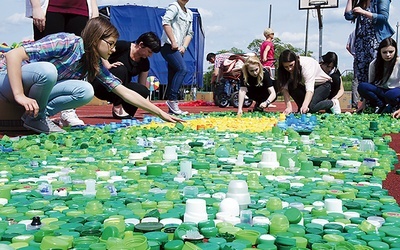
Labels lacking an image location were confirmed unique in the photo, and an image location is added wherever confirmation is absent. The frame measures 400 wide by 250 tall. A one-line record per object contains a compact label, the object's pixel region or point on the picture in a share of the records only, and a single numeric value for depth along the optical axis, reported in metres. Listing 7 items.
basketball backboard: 16.30
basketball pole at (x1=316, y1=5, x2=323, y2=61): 16.17
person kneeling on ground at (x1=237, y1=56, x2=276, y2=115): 5.80
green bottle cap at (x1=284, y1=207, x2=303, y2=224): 1.36
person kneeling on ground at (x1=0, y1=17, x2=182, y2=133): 3.10
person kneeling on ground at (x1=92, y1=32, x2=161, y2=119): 5.06
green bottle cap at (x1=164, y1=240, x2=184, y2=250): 1.13
